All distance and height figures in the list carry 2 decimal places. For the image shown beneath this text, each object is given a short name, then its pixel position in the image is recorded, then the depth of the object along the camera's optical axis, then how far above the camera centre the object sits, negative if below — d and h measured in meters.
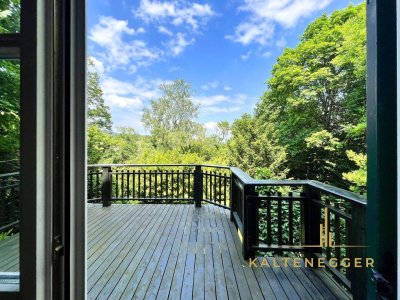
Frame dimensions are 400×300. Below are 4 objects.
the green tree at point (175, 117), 12.87 +2.07
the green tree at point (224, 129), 14.40 +1.46
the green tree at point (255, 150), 10.84 +0.01
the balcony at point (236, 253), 1.79 -1.27
